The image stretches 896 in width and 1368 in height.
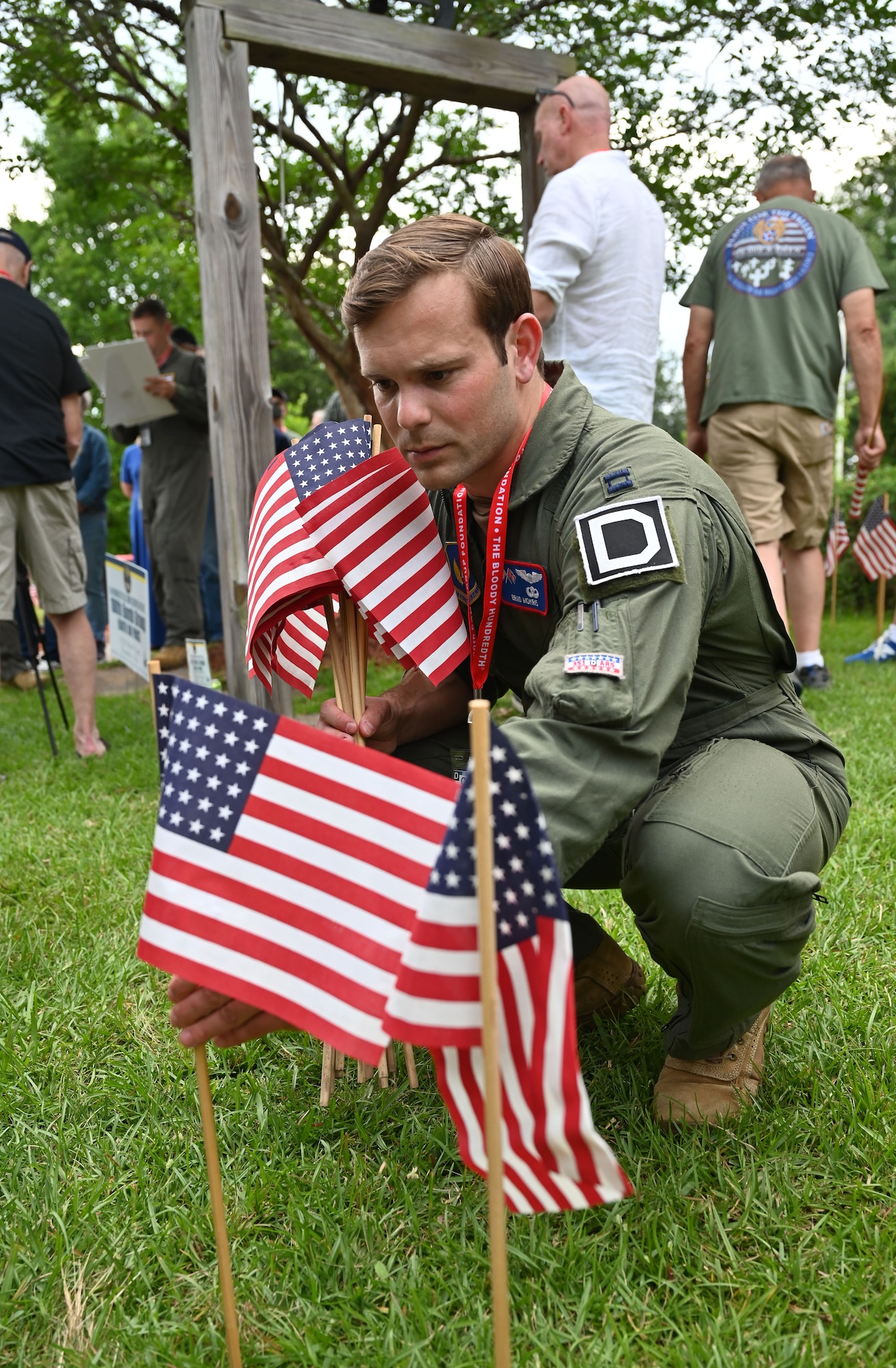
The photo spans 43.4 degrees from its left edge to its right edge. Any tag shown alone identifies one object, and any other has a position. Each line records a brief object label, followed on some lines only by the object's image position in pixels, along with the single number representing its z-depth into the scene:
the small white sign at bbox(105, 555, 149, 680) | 4.50
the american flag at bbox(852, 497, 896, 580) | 8.27
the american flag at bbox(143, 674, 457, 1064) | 1.34
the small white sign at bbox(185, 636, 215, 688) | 3.56
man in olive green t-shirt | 4.98
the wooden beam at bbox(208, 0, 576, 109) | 4.39
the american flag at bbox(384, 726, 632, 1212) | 1.25
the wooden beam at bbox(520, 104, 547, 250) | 5.34
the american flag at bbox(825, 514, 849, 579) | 9.39
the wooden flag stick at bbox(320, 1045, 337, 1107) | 2.08
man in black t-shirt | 4.87
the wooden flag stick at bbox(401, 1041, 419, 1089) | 2.15
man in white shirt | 3.89
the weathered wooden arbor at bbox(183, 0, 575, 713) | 4.34
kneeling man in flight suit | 1.58
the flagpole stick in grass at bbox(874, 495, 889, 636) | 7.64
